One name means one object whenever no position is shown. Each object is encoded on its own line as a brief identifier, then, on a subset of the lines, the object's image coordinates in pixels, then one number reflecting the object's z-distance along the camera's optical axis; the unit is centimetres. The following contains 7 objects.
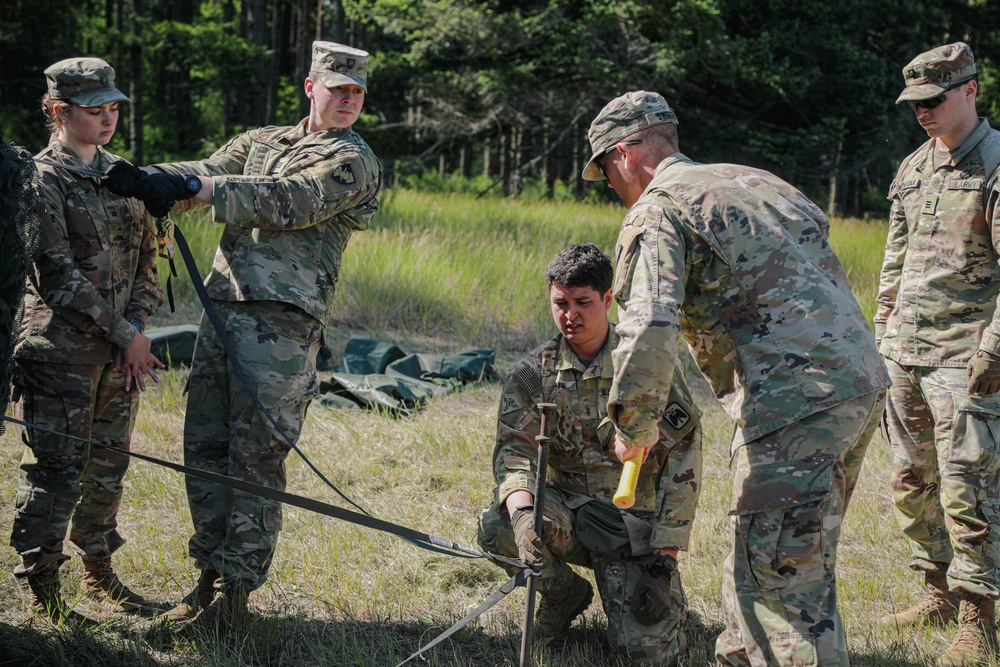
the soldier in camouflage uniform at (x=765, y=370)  256
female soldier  344
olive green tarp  646
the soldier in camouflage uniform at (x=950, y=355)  352
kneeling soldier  342
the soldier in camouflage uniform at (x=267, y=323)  341
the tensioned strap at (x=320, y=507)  280
